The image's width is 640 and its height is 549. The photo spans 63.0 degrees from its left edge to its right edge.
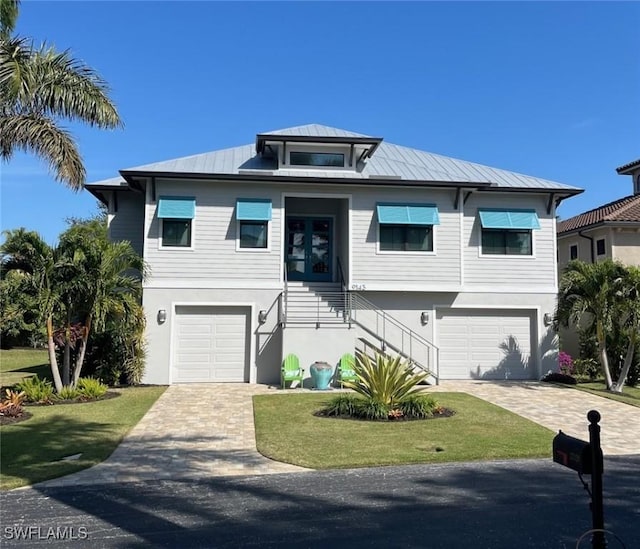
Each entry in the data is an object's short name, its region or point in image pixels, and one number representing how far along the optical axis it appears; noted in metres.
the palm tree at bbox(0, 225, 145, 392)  12.37
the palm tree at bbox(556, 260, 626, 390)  14.55
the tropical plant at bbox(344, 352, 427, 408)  10.91
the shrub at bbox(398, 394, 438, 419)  10.74
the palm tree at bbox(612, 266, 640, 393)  14.38
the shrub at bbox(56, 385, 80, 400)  12.74
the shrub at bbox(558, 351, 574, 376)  17.72
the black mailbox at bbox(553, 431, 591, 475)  3.16
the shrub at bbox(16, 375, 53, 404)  12.41
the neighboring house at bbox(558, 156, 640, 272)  20.81
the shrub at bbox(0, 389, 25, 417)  10.59
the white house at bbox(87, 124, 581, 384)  16.11
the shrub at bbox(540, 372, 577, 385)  16.39
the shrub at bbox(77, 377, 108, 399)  12.95
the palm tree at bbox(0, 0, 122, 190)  12.61
